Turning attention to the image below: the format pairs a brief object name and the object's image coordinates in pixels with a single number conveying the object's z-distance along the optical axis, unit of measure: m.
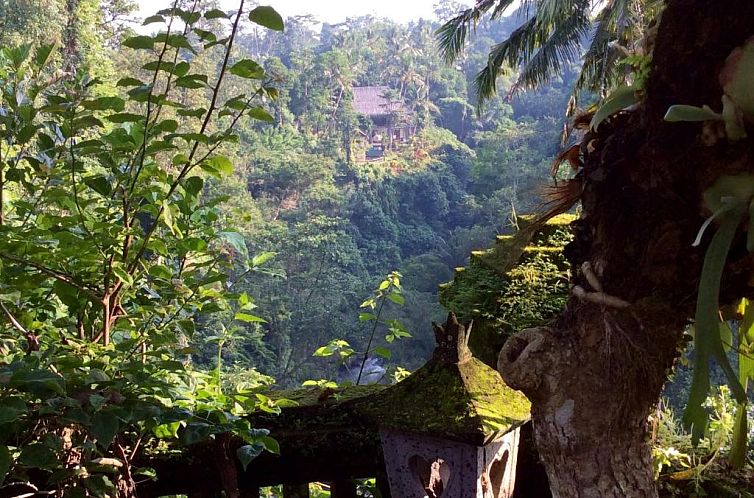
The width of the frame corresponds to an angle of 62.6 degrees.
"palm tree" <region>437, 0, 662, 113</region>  5.87
